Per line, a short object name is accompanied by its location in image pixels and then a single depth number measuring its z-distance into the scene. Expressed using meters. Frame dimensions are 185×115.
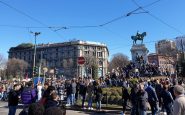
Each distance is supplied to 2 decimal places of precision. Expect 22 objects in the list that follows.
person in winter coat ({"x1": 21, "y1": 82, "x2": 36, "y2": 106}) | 5.14
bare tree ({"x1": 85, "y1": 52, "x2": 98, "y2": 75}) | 49.61
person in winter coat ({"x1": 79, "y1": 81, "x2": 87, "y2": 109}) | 9.16
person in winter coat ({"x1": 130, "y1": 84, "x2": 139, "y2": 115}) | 5.63
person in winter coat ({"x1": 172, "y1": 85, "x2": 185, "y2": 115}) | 2.62
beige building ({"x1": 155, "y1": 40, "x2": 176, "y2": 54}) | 50.74
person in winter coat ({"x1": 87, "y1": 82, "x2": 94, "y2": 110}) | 8.64
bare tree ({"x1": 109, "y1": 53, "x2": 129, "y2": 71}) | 53.34
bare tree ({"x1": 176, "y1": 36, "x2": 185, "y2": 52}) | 43.86
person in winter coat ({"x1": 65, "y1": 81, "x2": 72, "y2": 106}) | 9.52
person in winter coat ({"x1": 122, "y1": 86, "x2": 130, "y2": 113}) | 6.96
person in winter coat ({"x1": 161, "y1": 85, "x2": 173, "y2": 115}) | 6.68
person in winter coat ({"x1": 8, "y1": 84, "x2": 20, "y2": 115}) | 5.51
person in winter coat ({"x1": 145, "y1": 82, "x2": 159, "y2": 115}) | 6.40
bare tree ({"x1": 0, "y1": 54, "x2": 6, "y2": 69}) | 54.45
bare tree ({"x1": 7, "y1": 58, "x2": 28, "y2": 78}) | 58.27
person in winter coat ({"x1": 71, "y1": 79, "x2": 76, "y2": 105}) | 9.43
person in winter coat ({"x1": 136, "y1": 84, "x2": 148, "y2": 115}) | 5.35
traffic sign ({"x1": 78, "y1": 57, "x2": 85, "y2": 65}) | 9.45
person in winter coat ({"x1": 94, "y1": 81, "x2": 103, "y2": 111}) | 8.18
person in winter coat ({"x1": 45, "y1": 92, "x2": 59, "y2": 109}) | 2.84
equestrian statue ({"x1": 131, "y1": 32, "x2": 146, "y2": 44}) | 21.43
